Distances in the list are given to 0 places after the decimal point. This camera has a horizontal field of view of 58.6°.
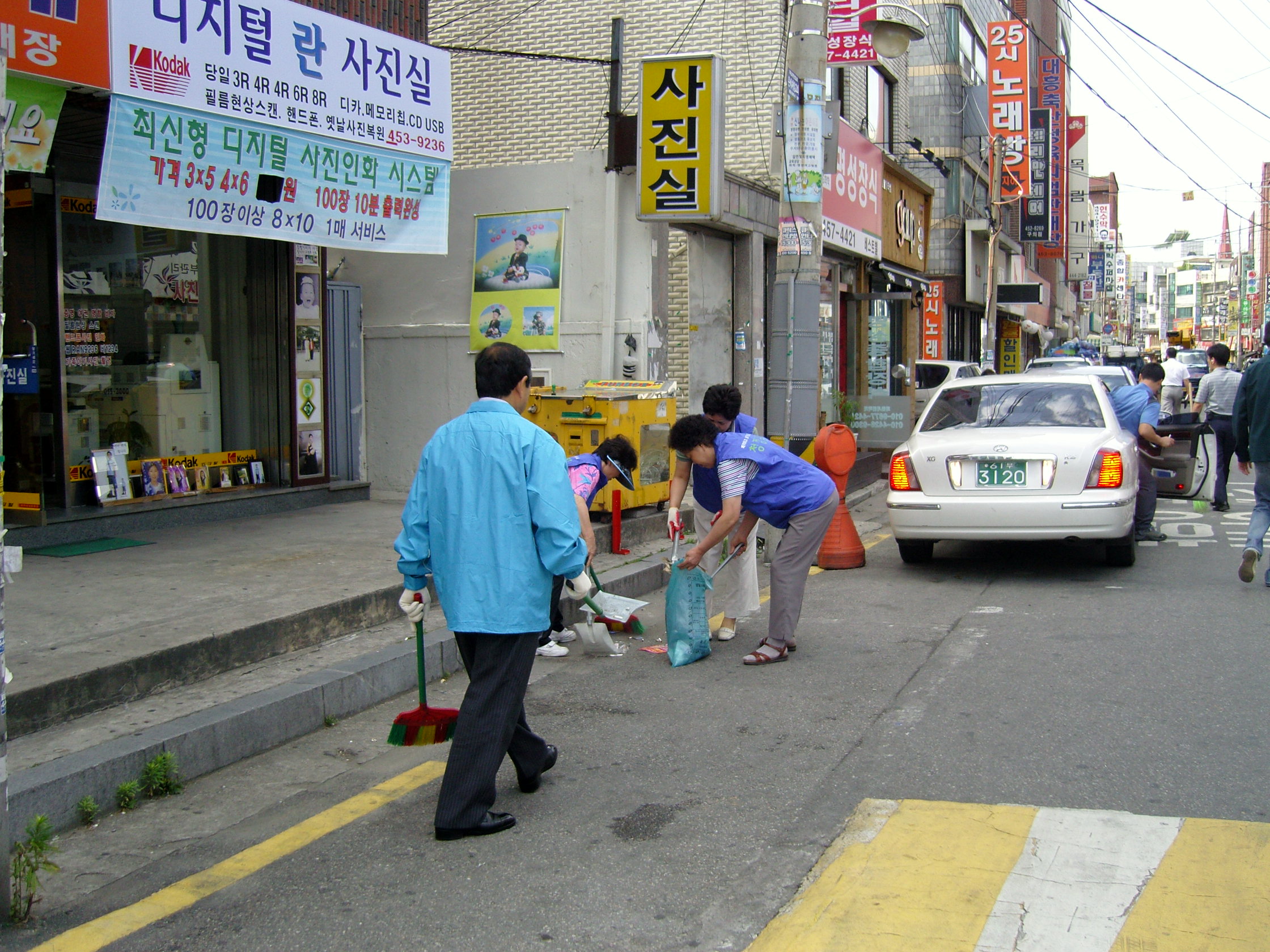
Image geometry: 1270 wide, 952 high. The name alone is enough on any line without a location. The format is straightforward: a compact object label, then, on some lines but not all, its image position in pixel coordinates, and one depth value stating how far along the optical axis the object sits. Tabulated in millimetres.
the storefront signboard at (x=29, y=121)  6441
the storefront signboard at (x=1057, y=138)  33856
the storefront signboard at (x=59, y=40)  6410
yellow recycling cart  9664
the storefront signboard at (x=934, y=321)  25734
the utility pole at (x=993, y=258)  24922
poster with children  11594
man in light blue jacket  3881
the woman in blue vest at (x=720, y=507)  6617
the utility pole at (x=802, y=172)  9945
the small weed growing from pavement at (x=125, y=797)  4332
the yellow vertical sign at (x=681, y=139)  11125
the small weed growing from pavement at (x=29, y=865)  3334
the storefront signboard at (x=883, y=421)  15977
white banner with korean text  7184
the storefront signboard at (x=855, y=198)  16328
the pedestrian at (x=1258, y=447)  7859
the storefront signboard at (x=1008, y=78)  27594
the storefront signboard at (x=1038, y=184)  30156
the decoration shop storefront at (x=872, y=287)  16250
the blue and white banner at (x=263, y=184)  7180
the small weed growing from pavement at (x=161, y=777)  4449
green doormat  7711
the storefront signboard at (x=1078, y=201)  42031
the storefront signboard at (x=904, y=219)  19859
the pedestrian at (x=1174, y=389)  17203
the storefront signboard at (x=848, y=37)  13734
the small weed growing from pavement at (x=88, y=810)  4188
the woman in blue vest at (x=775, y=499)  6129
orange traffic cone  9062
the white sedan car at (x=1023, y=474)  8078
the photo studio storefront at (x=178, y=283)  7434
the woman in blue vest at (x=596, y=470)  6438
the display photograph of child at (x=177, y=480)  9438
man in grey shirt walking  12695
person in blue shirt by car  10047
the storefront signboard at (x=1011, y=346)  38469
